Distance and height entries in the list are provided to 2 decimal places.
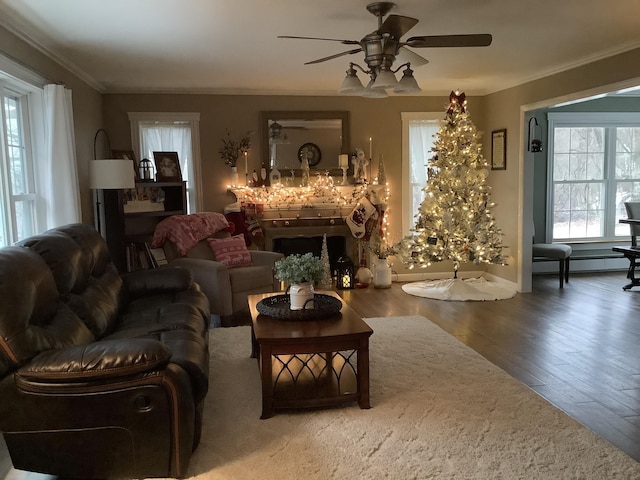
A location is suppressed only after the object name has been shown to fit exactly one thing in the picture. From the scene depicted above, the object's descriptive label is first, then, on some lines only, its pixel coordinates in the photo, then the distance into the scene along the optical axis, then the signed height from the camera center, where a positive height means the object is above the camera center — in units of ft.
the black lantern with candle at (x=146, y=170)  19.38 +0.83
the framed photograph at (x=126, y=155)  18.85 +1.31
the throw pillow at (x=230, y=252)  17.52 -2.05
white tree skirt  19.35 -4.01
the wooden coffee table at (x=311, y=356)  9.61 -3.10
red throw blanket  17.17 -1.27
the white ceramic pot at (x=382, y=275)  21.39 -3.55
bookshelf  16.62 -0.76
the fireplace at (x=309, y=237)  21.72 -2.04
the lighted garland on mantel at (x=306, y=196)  21.44 -0.32
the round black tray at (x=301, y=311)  10.62 -2.46
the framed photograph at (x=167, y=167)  19.29 +0.88
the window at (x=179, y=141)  20.51 +1.94
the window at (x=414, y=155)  22.36 +1.24
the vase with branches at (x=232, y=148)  20.89 +1.60
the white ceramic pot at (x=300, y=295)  10.95 -2.18
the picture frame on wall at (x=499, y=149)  21.44 +1.33
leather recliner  7.11 -2.75
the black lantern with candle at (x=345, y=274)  21.27 -3.44
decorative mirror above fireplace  21.25 +1.96
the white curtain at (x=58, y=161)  13.47 +0.85
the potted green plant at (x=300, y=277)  10.88 -1.80
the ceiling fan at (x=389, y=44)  10.37 +2.77
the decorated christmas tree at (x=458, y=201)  19.61 -0.67
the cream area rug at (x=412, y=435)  8.02 -4.19
